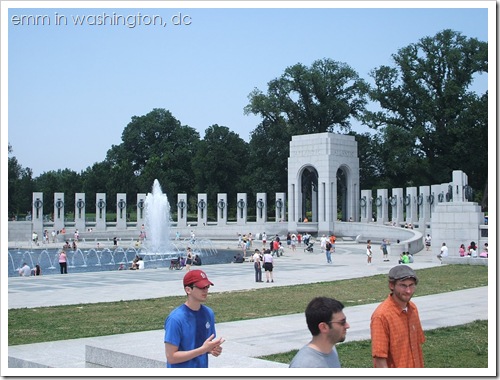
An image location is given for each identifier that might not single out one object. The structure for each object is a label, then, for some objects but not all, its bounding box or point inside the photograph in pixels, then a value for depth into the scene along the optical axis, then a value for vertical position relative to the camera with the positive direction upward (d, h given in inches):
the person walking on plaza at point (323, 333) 184.1 -33.6
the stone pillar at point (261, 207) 2126.0 -10.6
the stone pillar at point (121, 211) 2191.2 -24.7
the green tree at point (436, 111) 2226.9 +290.8
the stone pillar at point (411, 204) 1927.3 -2.9
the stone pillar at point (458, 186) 1550.2 +36.5
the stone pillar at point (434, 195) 1825.8 +19.9
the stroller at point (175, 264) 1087.0 -91.1
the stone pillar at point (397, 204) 1927.9 -4.2
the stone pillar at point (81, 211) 2143.2 -20.7
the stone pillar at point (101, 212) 2165.4 -24.4
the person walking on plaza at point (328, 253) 1172.2 -81.8
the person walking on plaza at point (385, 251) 1246.3 -83.0
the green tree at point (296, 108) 2630.4 +352.8
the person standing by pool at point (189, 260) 1067.8 -87.1
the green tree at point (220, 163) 2812.5 +160.8
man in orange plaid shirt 208.7 -36.6
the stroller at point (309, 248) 1531.7 -96.2
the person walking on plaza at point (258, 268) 844.3 -75.7
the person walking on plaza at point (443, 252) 1101.3 -76.2
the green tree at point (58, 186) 2623.0 +69.2
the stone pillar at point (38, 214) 2066.9 -28.3
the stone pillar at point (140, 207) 2199.8 -9.7
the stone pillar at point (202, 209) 2170.3 -16.1
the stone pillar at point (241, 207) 2156.7 -10.7
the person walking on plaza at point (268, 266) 847.7 -73.7
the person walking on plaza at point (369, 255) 1153.4 -83.8
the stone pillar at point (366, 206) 2078.0 -8.5
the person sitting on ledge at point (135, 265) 1092.5 -92.8
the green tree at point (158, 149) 3031.5 +248.3
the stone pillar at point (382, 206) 1961.1 -8.2
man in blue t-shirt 213.5 -38.5
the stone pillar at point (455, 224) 1141.1 -35.3
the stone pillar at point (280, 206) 2188.7 -8.1
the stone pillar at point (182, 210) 2201.0 -19.2
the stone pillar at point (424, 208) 1835.6 -13.2
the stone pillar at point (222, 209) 2171.5 -16.6
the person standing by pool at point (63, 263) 1065.9 -87.1
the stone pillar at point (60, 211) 2130.2 -20.2
